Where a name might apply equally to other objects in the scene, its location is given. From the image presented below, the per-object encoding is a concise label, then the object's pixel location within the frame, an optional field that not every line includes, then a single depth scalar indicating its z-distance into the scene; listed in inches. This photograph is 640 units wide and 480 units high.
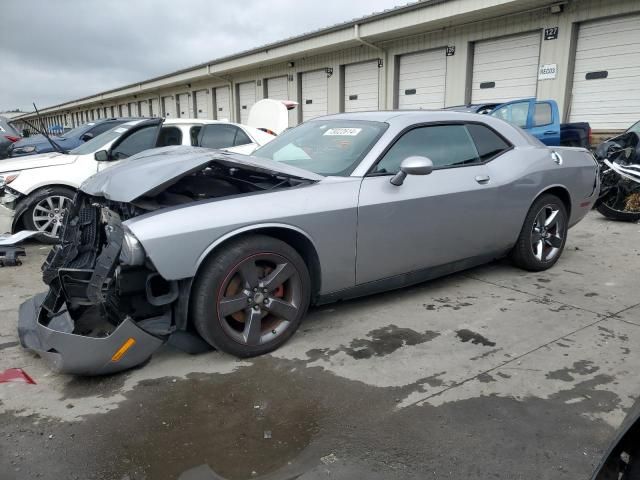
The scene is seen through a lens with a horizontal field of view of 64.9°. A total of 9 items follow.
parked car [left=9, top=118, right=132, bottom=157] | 391.2
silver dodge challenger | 110.5
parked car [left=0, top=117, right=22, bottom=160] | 439.8
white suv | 236.2
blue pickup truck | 395.2
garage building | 424.2
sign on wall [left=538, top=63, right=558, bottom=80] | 453.1
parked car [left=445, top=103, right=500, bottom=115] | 398.1
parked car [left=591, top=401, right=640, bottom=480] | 51.2
